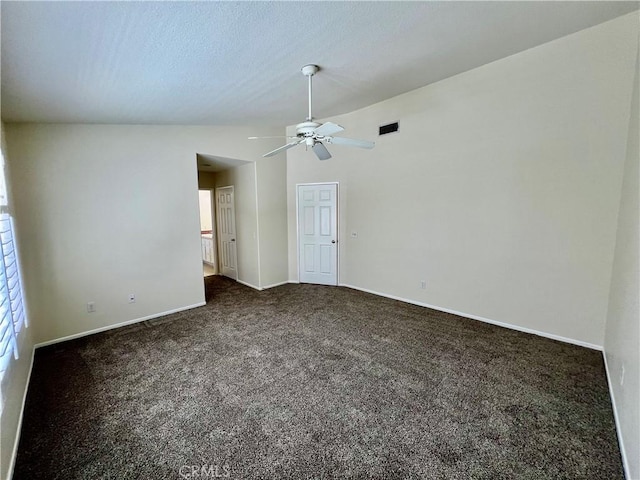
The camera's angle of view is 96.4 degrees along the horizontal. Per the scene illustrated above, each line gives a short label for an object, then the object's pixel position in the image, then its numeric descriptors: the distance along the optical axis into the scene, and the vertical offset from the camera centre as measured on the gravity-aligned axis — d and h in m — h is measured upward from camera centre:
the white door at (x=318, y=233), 5.41 -0.57
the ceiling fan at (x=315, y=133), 2.69 +0.68
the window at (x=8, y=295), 1.85 -0.67
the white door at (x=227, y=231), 6.07 -0.58
